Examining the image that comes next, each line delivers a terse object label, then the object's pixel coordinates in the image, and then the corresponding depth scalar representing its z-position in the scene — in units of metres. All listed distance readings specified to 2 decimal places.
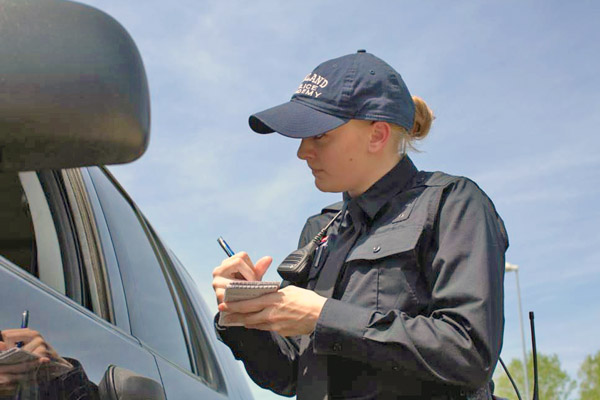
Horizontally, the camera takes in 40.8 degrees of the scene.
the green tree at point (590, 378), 31.64
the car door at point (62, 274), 1.43
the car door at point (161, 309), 2.22
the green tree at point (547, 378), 31.67
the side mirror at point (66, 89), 0.93
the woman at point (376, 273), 1.84
